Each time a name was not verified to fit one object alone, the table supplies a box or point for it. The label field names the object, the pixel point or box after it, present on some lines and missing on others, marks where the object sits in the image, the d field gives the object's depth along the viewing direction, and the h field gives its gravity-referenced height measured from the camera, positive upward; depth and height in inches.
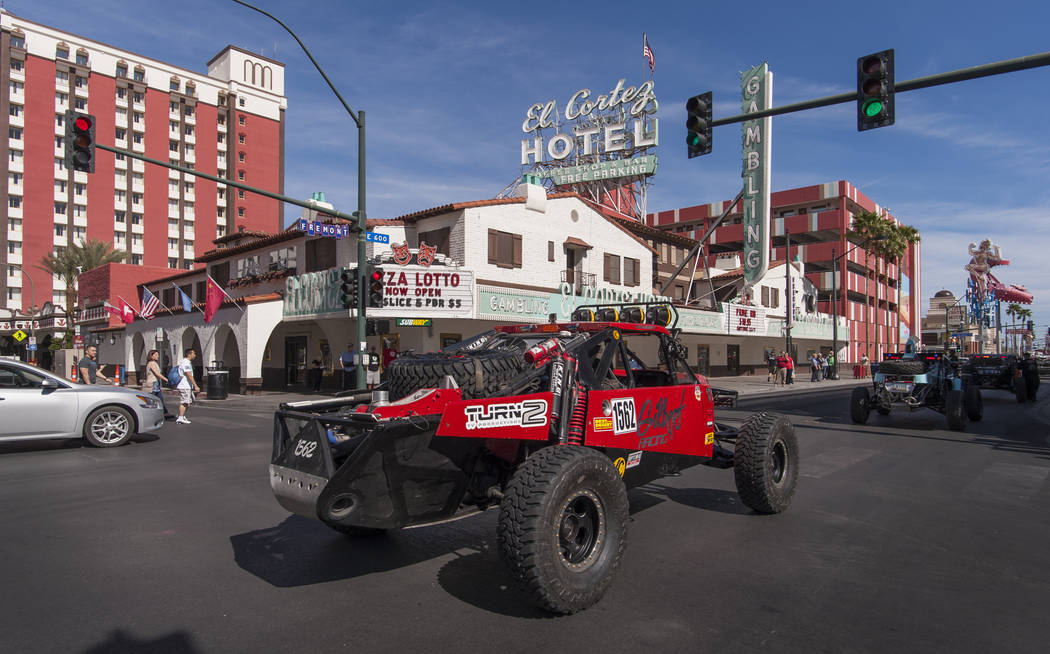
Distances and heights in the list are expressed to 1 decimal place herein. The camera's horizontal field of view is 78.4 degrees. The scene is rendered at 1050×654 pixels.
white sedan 391.5 -44.3
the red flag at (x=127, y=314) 1301.4 +54.4
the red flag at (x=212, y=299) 1003.9 +65.1
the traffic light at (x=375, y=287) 677.9 +55.6
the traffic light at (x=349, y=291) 672.4 +51.2
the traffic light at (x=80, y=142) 480.7 +149.8
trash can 924.0 -63.3
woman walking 553.8 -32.1
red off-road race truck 147.2 -28.5
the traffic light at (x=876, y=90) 378.3 +146.8
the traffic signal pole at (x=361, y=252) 661.9 +93.4
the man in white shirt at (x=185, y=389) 585.9 -44.6
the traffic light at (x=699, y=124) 449.1 +150.3
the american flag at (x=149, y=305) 1154.7 +63.9
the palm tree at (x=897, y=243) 1911.9 +286.2
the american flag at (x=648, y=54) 1776.6 +790.6
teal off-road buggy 546.9 -41.6
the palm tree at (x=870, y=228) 1892.2 +328.5
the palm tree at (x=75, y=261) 2011.6 +249.0
